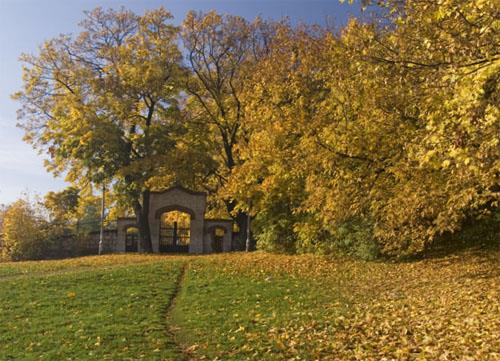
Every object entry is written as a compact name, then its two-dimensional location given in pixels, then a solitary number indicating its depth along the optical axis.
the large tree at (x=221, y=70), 31.64
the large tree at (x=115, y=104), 30.42
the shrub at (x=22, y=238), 32.47
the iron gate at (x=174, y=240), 34.00
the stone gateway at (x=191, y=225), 33.00
